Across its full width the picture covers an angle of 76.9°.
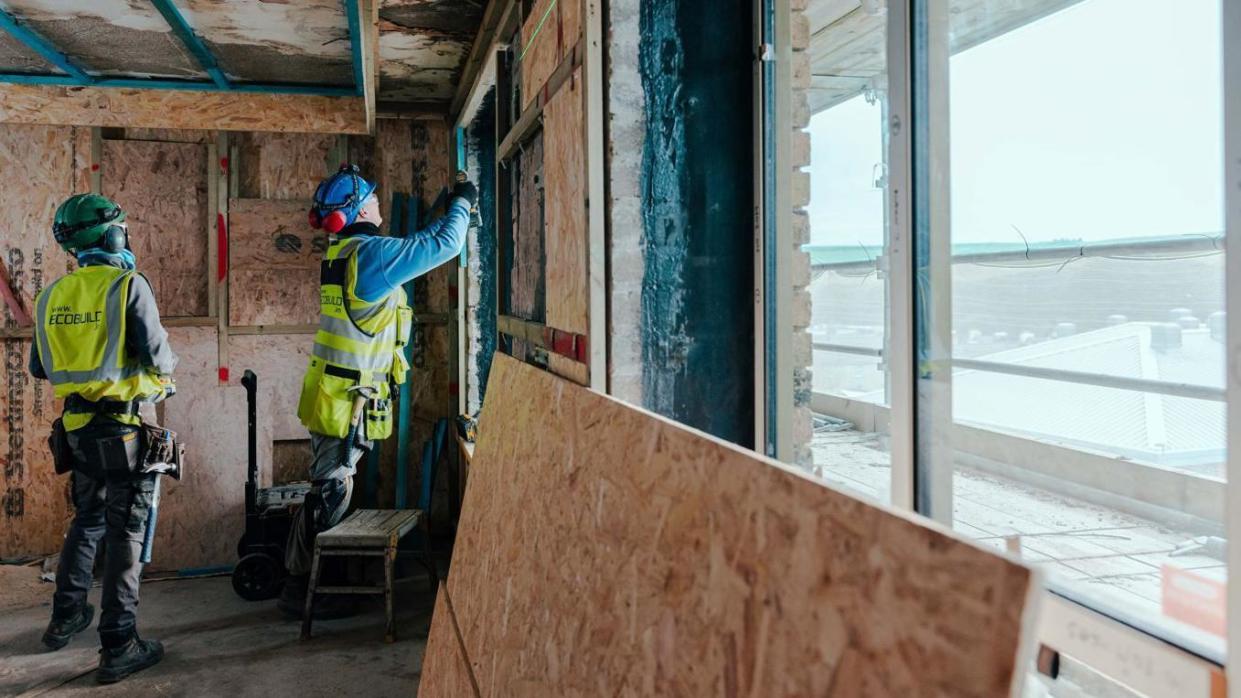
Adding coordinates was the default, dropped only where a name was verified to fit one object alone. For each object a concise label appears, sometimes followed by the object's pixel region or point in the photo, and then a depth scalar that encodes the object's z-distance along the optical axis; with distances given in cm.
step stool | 396
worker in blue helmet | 367
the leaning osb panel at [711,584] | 67
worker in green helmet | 354
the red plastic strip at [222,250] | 509
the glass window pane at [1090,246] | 105
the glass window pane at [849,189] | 202
